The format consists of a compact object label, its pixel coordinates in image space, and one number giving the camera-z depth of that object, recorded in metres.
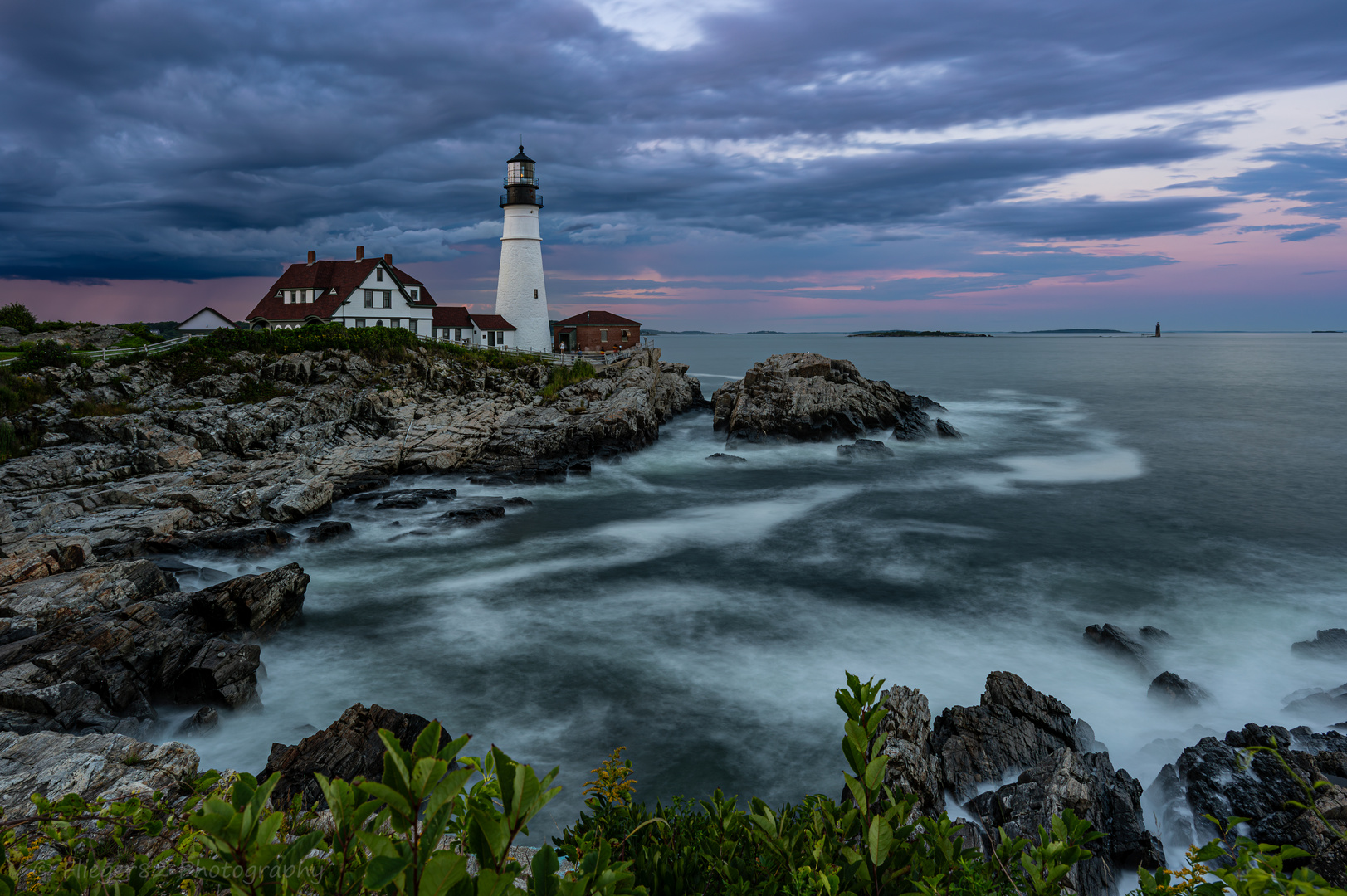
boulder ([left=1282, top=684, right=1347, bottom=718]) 11.92
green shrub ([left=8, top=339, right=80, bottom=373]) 30.19
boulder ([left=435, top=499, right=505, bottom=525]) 23.80
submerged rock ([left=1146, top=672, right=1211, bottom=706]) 12.31
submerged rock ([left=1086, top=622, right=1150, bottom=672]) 13.97
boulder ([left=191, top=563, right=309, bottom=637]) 14.21
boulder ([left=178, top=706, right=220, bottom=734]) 11.34
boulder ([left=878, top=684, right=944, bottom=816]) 8.94
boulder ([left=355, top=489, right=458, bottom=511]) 25.06
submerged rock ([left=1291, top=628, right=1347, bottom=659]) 14.22
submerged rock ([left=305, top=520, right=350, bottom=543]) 21.12
